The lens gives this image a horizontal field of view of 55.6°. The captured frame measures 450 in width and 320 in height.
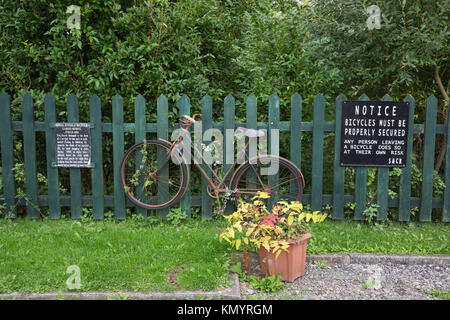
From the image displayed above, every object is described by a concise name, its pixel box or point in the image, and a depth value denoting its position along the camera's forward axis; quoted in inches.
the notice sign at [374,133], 201.5
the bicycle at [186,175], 199.6
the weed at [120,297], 132.6
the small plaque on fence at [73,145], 206.4
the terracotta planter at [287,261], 146.9
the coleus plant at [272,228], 144.5
